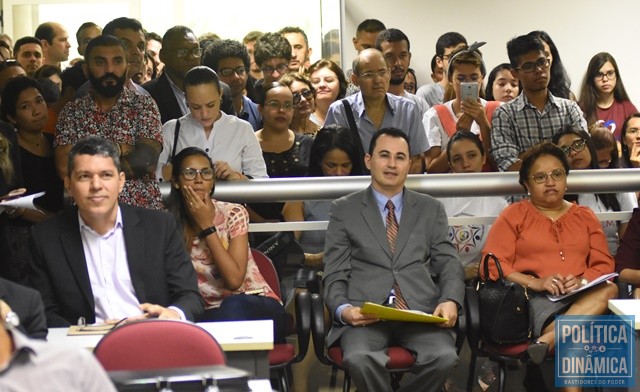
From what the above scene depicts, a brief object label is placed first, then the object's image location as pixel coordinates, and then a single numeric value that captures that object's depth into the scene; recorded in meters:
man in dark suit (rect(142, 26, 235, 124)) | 6.41
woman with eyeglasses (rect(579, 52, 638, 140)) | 7.96
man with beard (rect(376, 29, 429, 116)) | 7.28
